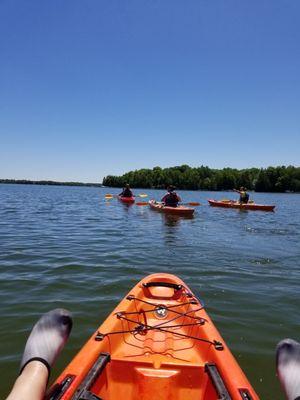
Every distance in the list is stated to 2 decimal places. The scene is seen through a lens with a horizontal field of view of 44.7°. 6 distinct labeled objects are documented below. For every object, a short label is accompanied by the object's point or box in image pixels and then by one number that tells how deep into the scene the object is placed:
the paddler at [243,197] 25.88
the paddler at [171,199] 20.52
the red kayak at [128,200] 29.14
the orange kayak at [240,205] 25.16
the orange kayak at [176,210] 19.80
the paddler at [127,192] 29.70
